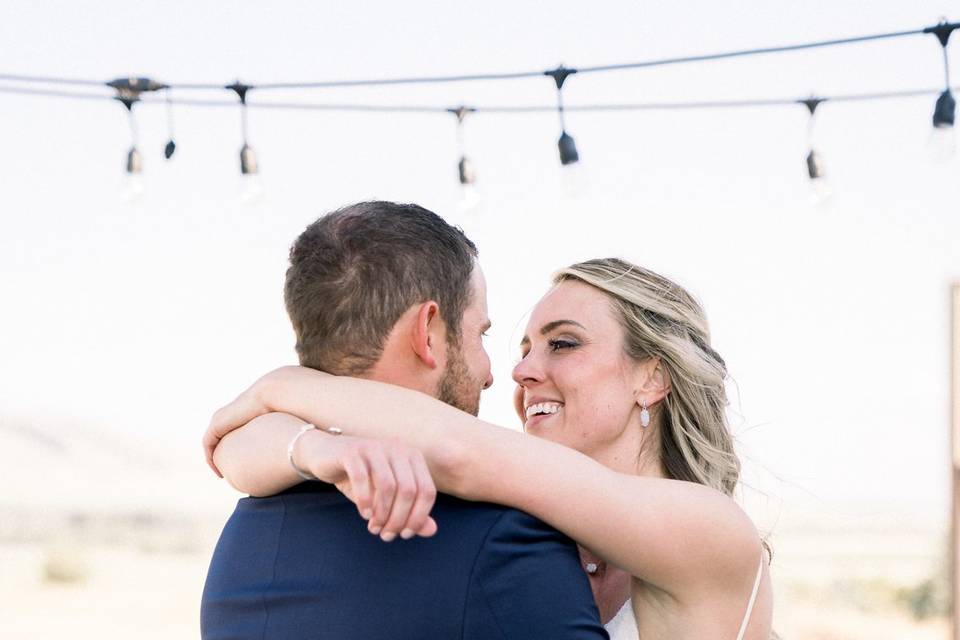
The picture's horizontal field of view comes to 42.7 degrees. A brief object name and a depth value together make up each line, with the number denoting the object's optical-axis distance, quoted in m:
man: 1.66
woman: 1.71
